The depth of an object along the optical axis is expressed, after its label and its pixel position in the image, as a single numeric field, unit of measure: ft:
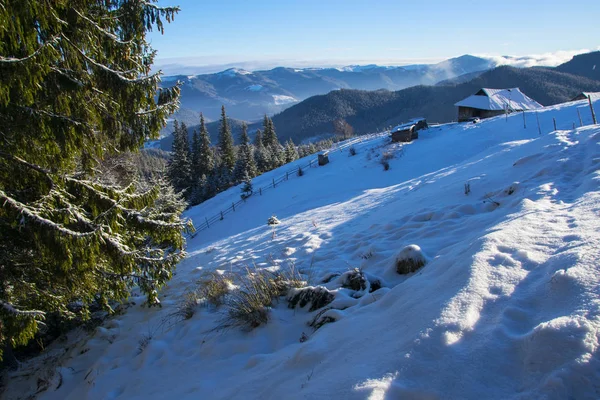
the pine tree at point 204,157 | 140.55
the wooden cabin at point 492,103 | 122.62
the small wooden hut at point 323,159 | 102.12
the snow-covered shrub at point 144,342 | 16.00
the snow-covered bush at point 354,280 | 14.23
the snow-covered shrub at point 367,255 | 17.95
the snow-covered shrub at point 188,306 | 17.49
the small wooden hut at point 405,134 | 98.27
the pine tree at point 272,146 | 153.28
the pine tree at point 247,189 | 98.54
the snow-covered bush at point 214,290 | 17.67
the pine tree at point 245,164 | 134.41
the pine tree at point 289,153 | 163.61
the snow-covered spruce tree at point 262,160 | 152.97
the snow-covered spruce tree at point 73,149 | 12.35
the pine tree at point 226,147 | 145.28
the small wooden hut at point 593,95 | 118.46
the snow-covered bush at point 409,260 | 14.16
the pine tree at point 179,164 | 131.64
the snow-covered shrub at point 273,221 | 44.17
